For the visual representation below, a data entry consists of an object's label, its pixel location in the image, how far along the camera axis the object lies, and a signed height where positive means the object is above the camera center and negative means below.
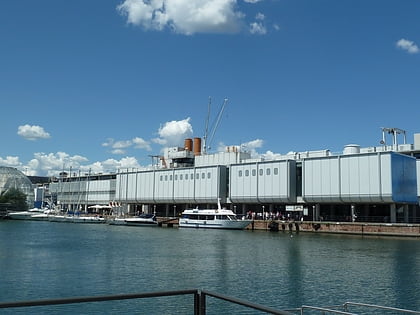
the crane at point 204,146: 173.25 +21.68
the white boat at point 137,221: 137.62 -4.30
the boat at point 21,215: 179.75 -3.98
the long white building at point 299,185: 104.81 +5.77
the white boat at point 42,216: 172.65 -4.08
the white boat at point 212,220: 119.73 -3.31
